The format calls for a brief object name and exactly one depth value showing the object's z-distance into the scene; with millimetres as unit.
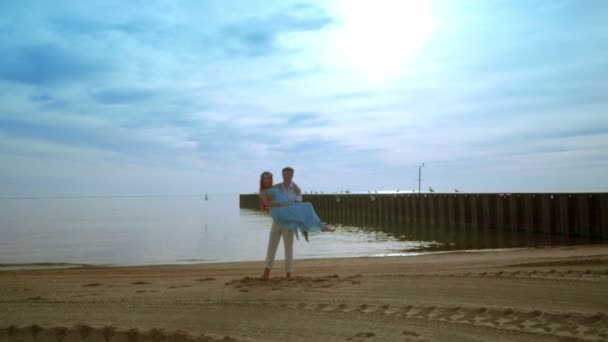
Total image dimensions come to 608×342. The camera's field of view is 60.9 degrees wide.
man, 7977
